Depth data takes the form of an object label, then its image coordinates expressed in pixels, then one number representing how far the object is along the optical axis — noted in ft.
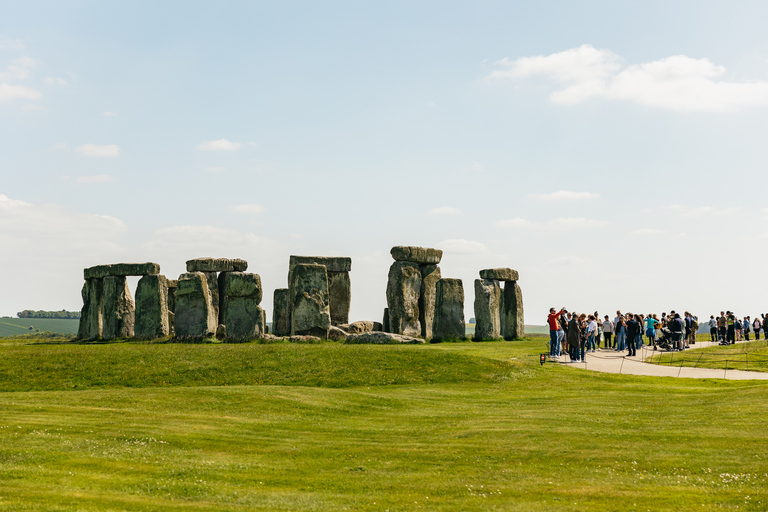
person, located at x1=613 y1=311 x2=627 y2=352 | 105.09
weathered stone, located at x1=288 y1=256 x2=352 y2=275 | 129.18
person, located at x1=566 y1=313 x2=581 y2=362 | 91.66
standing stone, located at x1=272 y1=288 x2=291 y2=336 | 132.87
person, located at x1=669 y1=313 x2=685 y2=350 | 104.73
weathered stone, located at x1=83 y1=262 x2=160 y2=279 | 124.77
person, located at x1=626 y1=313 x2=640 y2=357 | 98.89
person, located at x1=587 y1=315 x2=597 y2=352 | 105.19
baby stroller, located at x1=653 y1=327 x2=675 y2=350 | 108.27
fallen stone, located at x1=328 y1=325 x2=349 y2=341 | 113.95
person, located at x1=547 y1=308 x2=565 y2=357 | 92.73
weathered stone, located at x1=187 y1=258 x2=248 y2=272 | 135.33
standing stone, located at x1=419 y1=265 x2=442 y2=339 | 127.65
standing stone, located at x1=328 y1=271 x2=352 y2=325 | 130.52
